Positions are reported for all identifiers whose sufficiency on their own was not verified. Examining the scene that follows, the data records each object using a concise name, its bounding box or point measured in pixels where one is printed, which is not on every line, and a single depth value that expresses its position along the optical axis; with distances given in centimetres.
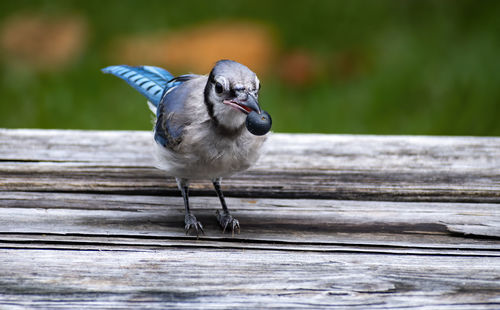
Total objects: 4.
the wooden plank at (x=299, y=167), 545
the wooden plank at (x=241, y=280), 392
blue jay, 441
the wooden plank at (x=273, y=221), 466
